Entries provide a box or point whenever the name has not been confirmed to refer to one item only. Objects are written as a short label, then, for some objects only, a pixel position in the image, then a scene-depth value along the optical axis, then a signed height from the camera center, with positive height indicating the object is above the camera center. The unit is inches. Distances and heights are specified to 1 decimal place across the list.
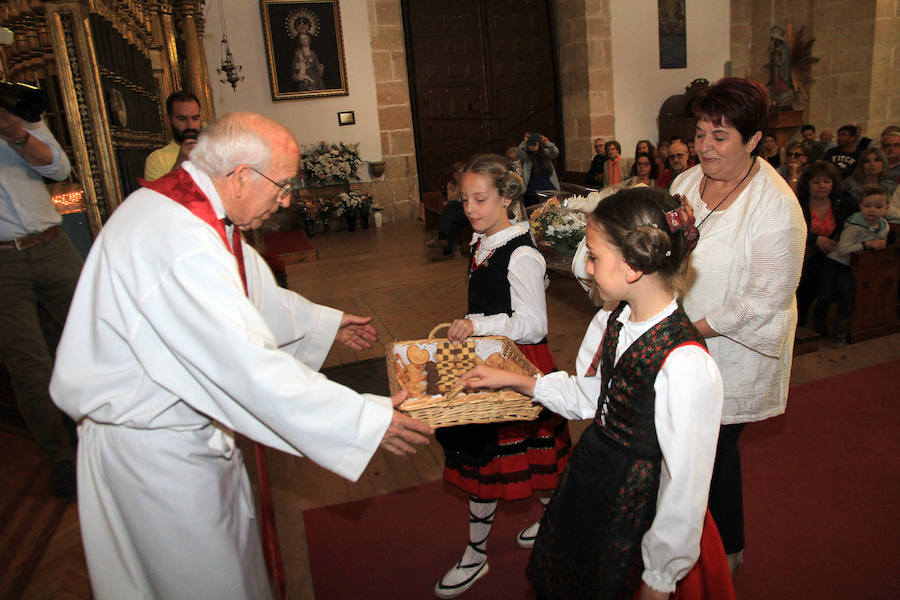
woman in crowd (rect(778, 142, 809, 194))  252.5 -18.2
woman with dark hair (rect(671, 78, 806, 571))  75.1 -17.0
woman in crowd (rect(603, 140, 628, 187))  351.2 -16.7
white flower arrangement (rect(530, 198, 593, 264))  179.5 -25.1
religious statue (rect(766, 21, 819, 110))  445.4 +36.7
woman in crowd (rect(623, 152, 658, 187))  294.1 -16.2
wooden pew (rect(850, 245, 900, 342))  182.4 -51.5
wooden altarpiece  107.9 +19.2
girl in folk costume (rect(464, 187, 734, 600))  55.3 -28.3
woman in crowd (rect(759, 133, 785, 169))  315.6 -13.9
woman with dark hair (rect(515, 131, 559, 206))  296.4 -11.6
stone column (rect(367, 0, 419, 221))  443.2 +26.1
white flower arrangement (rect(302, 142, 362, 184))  424.5 -2.3
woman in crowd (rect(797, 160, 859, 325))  194.9 -29.4
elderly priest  58.5 -20.6
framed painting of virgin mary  418.6 +73.8
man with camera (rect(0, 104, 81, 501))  115.8 -17.4
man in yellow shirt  143.6 +9.3
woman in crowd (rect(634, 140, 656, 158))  331.4 -8.1
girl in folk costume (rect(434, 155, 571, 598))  88.9 -38.7
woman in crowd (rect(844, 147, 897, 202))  207.6 -19.8
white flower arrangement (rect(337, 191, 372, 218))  425.1 -30.6
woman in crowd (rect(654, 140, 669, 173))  336.9 -15.1
